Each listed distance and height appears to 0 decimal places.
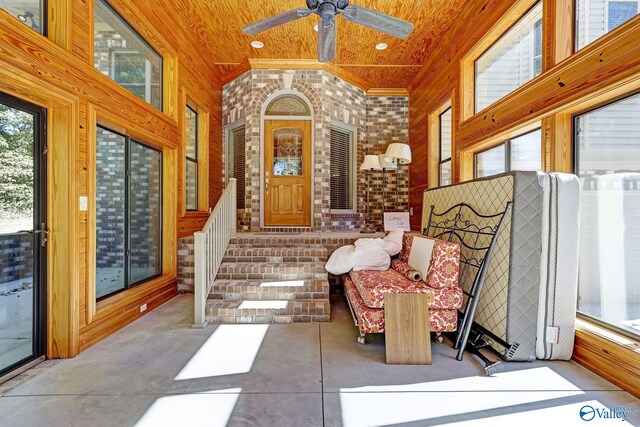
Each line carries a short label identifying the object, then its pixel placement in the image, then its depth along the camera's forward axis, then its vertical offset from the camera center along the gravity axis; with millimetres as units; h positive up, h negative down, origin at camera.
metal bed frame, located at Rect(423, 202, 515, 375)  2383 -435
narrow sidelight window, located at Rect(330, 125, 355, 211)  6086 +881
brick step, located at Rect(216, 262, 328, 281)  3668 -783
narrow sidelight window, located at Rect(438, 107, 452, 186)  5043 +1095
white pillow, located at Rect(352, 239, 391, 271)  3312 -546
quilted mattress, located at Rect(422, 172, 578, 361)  2277 -425
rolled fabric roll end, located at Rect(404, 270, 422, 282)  2723 -604
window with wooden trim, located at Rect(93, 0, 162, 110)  2838 +1685
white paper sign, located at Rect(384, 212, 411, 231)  5318 -172
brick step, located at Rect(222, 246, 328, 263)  4004 -620
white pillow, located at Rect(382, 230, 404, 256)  3543 -396
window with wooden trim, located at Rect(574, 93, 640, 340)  2070 -6
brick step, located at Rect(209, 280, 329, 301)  3377 -940
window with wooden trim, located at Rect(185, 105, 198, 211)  4871 +825
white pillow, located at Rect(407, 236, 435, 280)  2744 -437
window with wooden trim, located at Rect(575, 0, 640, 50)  2043 +1460
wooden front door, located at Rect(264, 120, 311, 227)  5730 +660
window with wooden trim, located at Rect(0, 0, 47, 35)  2040 +1425
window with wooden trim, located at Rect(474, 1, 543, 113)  2949 +1714
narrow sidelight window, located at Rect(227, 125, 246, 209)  5964 +1043
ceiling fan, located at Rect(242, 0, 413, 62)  2561 +1739
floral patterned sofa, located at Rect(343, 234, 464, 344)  2564 -719
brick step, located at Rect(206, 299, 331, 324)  3121 -1089
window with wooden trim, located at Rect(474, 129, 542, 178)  2953 +642
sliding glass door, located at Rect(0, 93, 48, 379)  2072 -182
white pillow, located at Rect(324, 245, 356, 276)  3358 -594
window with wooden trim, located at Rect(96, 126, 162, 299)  2957 -39
